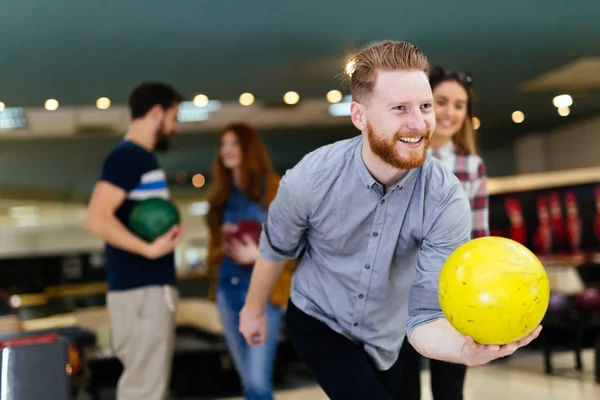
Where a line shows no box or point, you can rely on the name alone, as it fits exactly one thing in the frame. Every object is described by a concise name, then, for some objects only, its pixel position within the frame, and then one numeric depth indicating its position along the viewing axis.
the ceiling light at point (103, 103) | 6.96
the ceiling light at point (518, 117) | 8.38
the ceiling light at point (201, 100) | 7.26
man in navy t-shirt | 3.35
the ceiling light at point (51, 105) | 6.90
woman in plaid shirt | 2.93
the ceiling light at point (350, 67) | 2.10
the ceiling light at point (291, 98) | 7.52
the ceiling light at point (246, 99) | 7.37
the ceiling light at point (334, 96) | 7.55
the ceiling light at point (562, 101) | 7.90
